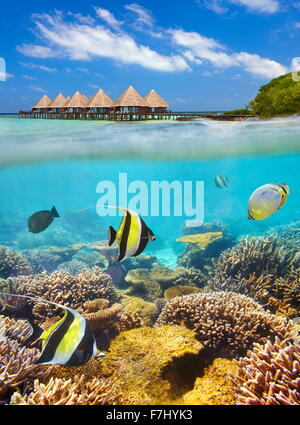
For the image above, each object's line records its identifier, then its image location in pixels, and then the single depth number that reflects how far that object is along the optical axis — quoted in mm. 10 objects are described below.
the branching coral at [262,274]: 5074
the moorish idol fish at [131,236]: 2469
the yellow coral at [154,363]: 3111
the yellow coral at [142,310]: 4665
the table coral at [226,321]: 3617
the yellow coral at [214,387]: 2951
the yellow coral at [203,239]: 9375
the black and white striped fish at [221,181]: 7703
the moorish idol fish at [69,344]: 2229
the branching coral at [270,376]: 2633
